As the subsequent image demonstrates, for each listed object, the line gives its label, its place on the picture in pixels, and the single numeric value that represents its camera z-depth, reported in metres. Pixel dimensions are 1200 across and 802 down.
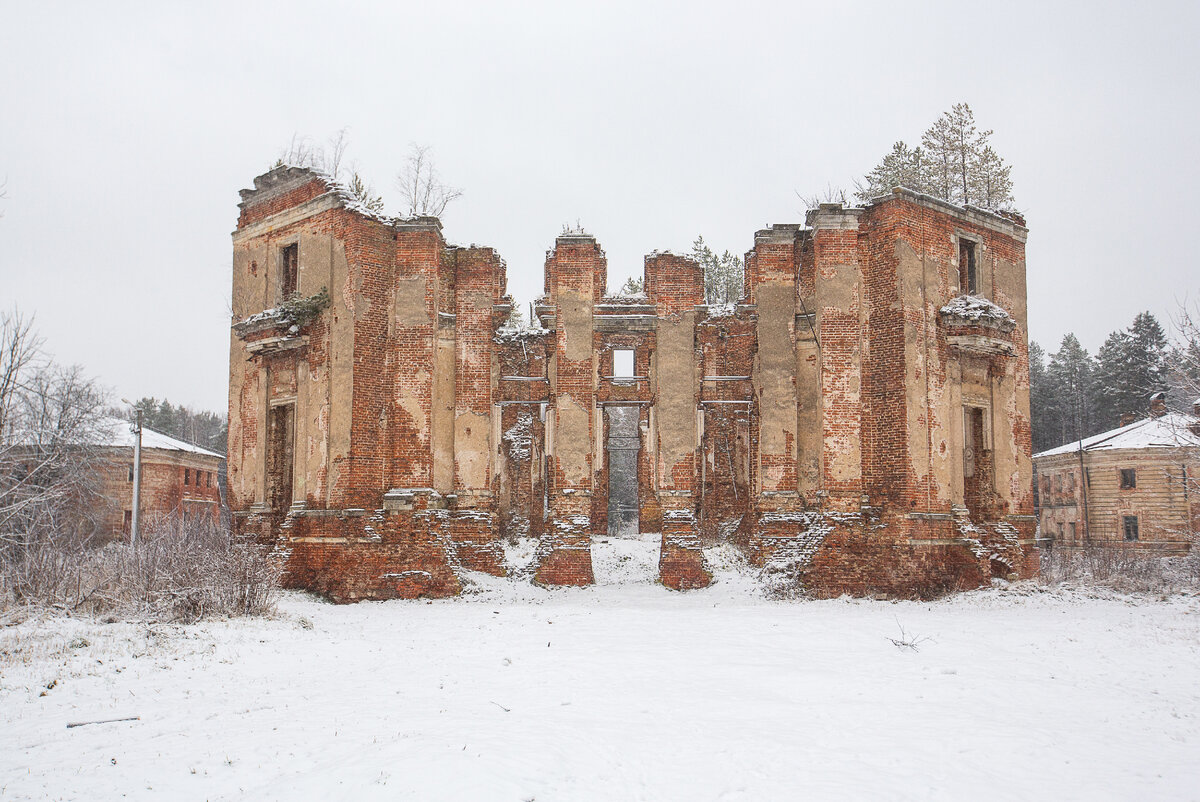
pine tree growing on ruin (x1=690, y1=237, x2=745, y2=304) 39.84
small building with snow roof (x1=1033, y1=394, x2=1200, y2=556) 33.41
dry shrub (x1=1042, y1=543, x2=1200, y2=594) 18.25
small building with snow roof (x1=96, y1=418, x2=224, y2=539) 38.69
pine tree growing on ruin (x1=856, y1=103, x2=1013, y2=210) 32.12
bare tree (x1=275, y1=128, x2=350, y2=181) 18.89
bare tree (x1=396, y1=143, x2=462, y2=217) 32.09
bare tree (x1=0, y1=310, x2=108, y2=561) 28.84
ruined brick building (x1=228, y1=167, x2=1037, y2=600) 17.20
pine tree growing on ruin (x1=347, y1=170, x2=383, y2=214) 27.95
